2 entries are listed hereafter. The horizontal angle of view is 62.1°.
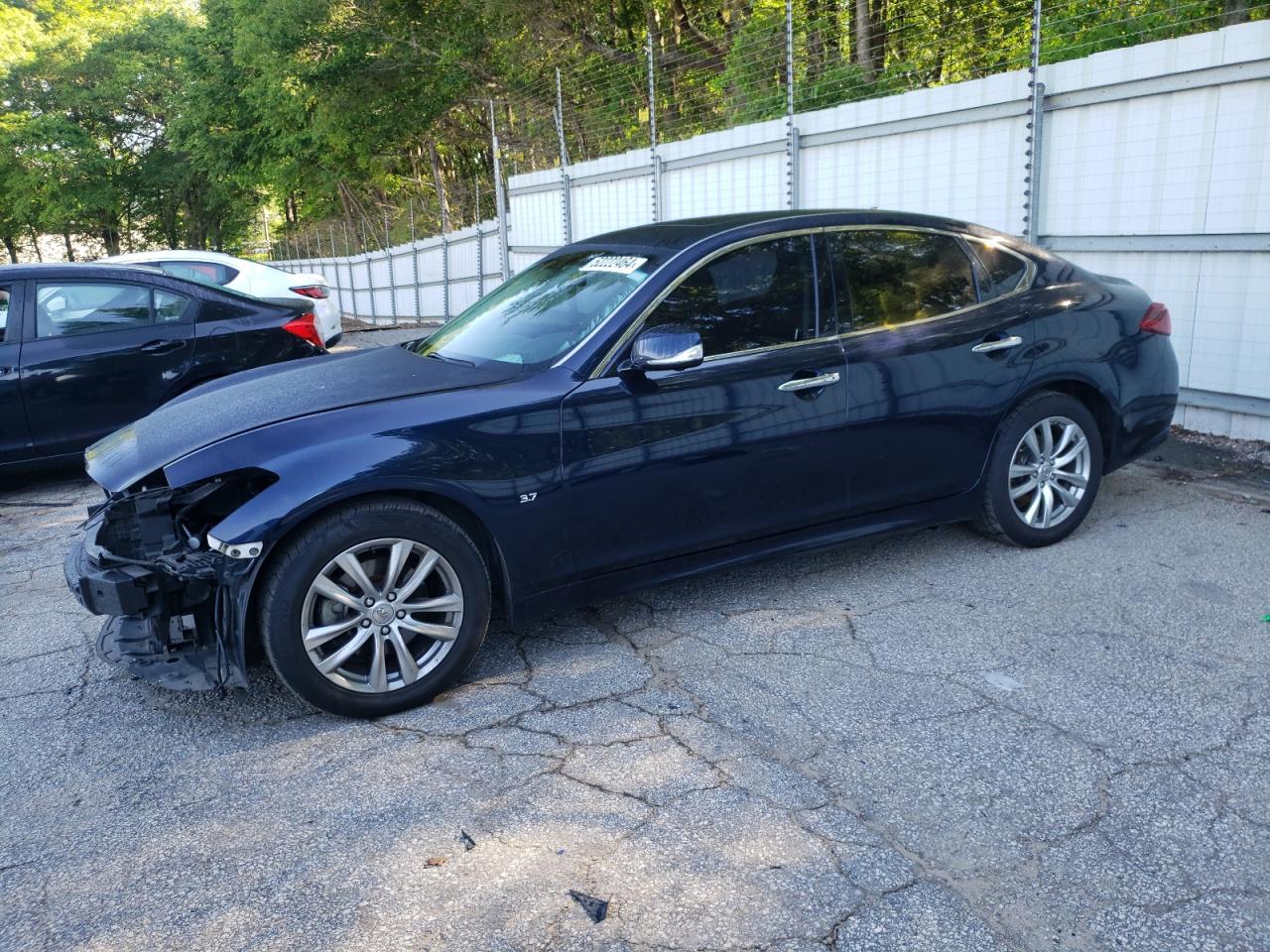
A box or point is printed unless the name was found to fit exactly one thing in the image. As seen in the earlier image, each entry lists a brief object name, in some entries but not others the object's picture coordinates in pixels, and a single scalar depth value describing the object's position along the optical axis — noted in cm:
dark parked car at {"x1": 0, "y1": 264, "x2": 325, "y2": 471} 687
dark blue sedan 359
